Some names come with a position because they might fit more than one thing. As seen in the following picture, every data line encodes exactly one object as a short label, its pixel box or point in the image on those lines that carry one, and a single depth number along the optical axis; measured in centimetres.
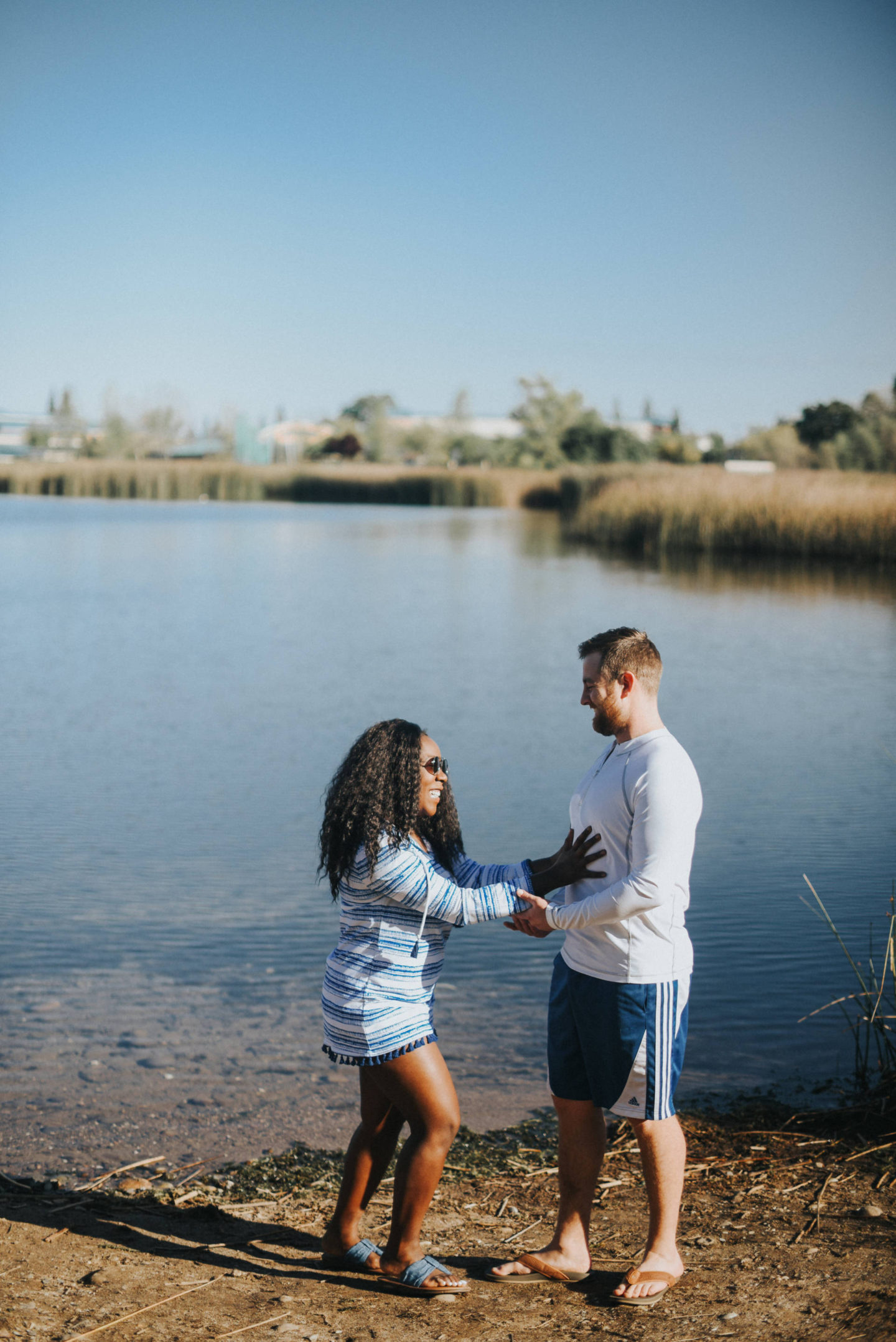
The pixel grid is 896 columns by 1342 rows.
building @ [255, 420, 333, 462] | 12619
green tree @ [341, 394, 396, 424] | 12494
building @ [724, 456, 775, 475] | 5000
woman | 289
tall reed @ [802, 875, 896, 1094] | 409
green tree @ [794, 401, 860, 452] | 5234
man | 284
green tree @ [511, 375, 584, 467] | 8525
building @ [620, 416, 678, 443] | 10366
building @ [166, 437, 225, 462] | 8781
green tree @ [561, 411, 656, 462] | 7188
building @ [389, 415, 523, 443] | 10851
